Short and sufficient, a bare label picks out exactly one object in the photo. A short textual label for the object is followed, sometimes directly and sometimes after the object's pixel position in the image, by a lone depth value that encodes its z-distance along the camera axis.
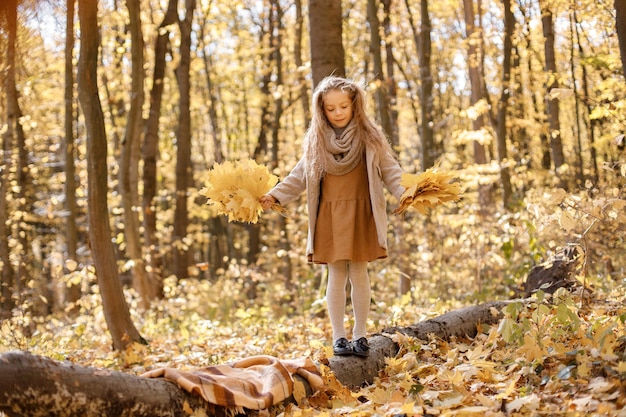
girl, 5.16
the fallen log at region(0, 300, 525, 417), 3.03
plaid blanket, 3.71
